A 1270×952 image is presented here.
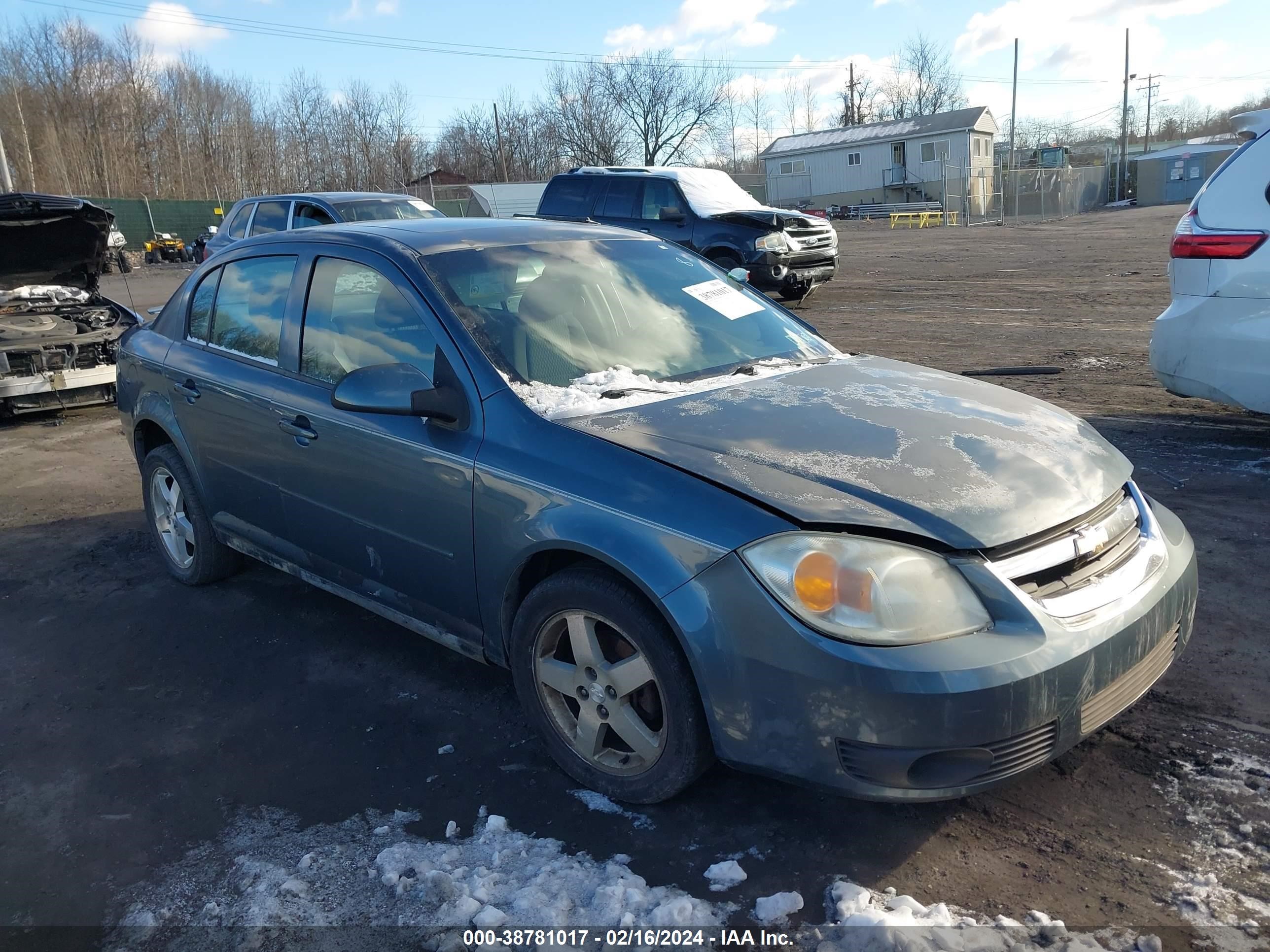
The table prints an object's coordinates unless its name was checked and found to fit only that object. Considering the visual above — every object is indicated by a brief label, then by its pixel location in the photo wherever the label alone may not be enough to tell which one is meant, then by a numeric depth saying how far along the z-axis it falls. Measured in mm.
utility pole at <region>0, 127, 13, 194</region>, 28500
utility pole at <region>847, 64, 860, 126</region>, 84562
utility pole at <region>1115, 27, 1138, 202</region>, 55209
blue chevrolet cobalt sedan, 2322
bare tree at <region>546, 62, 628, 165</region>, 66062
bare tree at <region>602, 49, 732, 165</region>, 65438
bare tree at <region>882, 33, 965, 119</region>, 85250
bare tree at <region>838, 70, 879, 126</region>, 85250
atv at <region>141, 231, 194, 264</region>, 38938
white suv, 5051
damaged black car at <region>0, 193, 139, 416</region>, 8656
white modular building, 57812
